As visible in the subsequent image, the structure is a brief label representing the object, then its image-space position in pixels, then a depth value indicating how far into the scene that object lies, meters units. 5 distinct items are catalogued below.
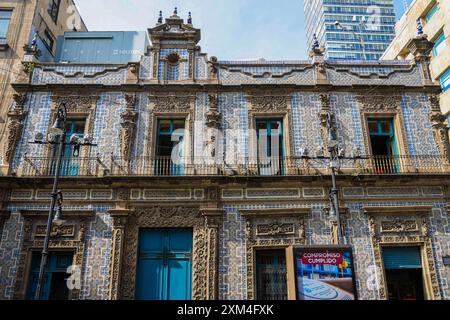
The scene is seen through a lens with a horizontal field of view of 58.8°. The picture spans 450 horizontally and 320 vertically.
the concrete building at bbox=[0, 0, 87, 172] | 15.34
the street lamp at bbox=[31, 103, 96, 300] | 9.57
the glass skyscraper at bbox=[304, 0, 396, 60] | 63.00
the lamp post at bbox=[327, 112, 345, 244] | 10.95
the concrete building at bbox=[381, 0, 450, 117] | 20.03
